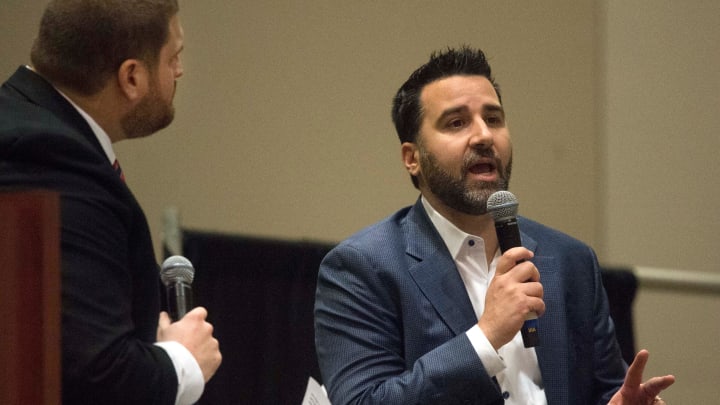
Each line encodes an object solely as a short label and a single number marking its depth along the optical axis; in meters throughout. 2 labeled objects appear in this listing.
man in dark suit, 5.56
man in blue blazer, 6.04
